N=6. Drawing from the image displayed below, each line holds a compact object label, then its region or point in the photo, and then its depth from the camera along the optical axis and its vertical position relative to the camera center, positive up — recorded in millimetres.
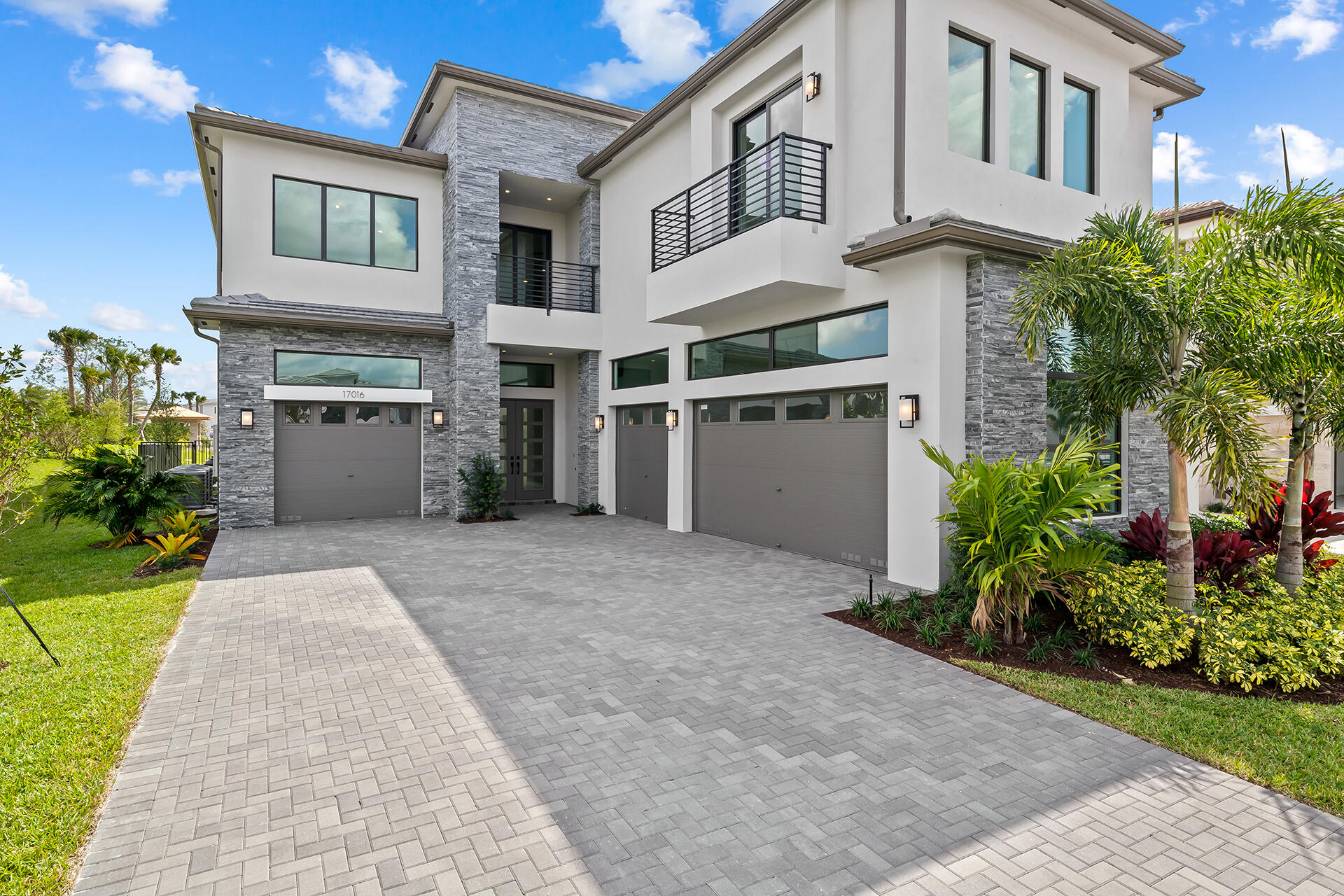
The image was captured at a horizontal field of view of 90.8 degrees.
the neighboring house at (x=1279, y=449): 12078 -172
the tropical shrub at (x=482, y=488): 13367 -988
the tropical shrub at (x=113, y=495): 9797 -833
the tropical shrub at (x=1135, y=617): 5047 -1427
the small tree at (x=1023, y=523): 5254 -674
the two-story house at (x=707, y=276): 7539 +2575
